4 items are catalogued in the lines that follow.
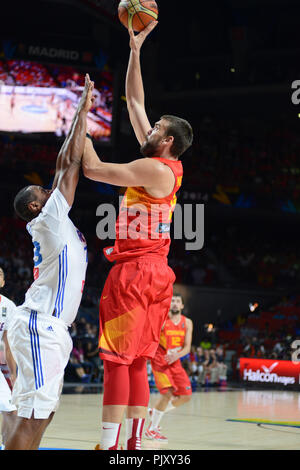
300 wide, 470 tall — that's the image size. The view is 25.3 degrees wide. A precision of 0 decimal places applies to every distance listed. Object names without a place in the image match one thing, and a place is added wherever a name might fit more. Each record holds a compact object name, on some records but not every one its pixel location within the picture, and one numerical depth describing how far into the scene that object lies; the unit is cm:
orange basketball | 477
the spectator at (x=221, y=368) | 1844
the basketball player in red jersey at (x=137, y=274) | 418
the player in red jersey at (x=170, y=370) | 827
